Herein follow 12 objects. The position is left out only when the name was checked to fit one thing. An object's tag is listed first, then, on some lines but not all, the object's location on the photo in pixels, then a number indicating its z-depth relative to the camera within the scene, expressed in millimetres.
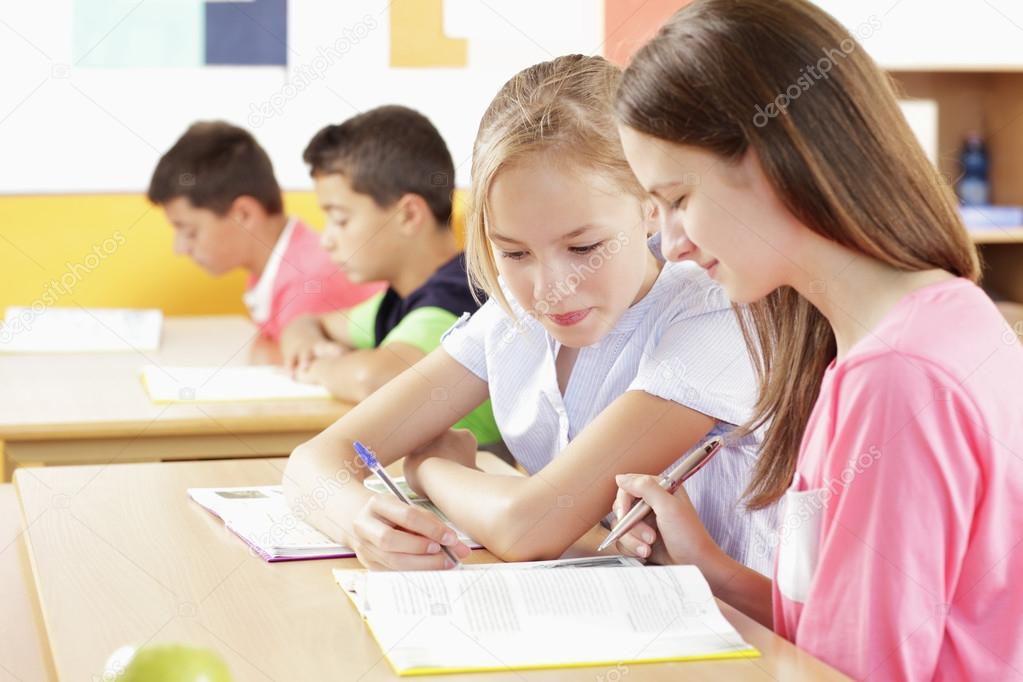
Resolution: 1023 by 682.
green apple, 713
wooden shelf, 3703
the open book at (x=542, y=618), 978
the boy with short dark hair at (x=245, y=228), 3107
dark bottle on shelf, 4008
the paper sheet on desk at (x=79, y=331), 2723
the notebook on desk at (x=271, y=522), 1276
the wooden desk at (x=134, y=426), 2020
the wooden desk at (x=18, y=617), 1306
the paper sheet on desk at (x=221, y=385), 2191
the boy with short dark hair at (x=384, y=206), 2570
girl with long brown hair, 947
